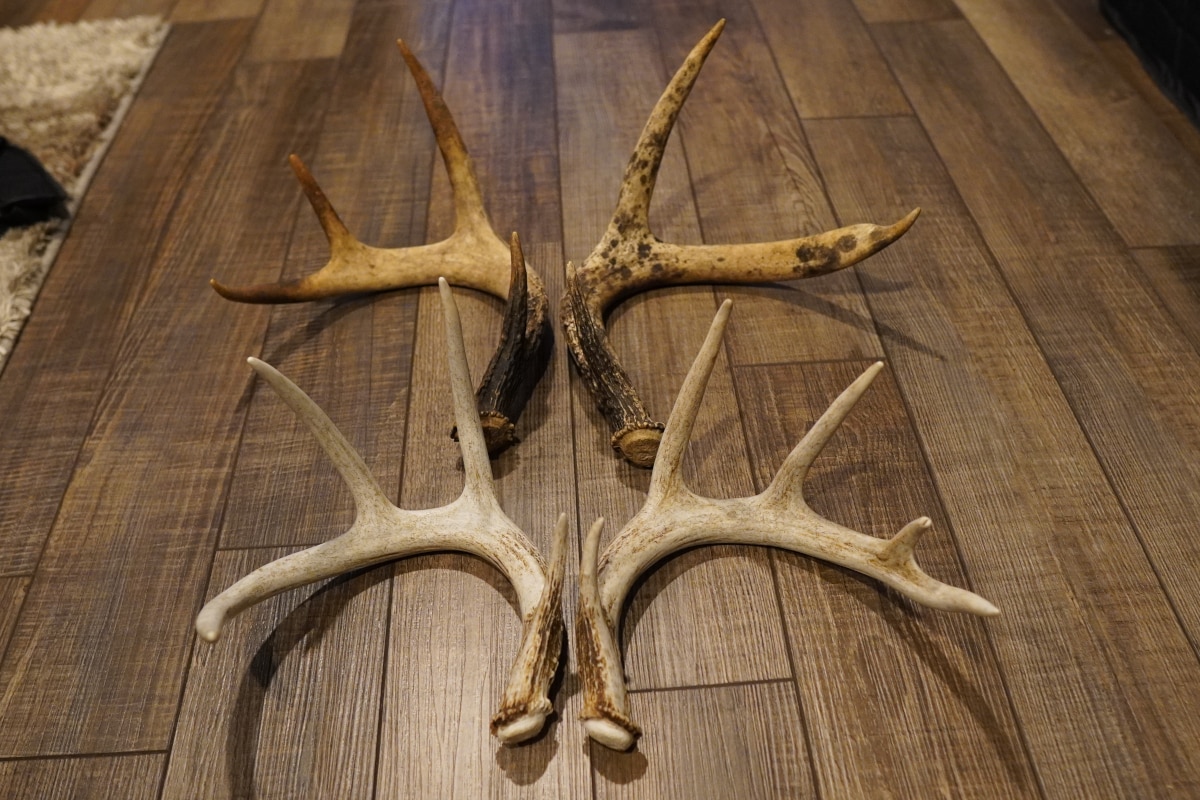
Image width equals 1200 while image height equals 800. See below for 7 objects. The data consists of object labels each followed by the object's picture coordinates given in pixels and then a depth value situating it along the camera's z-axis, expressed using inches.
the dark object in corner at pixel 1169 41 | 95.4
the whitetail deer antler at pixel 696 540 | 48.2
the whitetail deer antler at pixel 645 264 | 63.8
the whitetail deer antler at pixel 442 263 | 71.1
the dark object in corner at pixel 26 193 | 88.7
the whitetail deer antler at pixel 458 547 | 48.5
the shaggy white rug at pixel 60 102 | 85.4
